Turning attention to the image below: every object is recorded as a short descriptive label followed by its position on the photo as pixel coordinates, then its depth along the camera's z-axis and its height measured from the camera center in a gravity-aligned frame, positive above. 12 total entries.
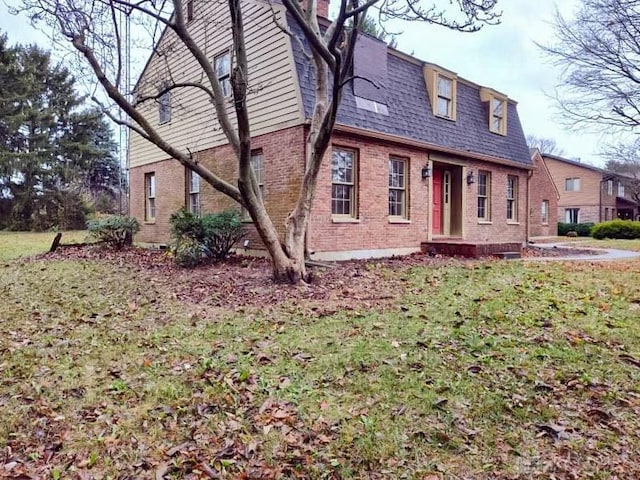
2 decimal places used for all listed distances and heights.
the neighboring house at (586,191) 37.78 +3.55
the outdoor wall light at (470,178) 13.98 +1.70
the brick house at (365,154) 10.38 +2.18
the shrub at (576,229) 31.32 +0.24
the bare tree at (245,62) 6.43 +2.77
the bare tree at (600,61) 10.98 +4.58
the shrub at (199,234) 9.82 -0.04
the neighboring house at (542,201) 24.11 +1.69
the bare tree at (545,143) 60.72 +12.12
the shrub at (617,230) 25.23 +0.14
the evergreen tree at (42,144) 27.61 +5.91
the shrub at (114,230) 13.98 +0.07
